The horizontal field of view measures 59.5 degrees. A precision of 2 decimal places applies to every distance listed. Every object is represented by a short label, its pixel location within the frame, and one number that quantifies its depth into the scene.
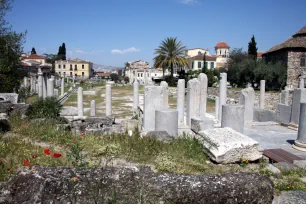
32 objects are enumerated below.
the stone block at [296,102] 12.83
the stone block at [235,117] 9.20
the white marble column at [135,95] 18.80
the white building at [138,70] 76.94
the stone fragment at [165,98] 13.70
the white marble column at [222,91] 15.57
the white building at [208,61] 77.61
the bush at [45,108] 10.37
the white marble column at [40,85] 23.22
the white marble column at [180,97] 15.19
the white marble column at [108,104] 17.06
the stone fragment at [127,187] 3.12
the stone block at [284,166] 5.78
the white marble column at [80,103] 18.31
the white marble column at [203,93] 13.74
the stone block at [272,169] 5.45
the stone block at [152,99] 11.51
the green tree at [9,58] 15.72
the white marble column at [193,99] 13.55
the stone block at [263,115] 15.05
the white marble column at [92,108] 16.41
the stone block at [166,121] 8.75
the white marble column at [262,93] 20.22
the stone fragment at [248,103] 14.28
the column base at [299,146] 9.09
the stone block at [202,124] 9.41
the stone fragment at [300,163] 6.01
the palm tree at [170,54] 46.81
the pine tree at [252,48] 51.96
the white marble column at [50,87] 19.80
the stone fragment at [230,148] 5.76
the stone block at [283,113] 13.84
